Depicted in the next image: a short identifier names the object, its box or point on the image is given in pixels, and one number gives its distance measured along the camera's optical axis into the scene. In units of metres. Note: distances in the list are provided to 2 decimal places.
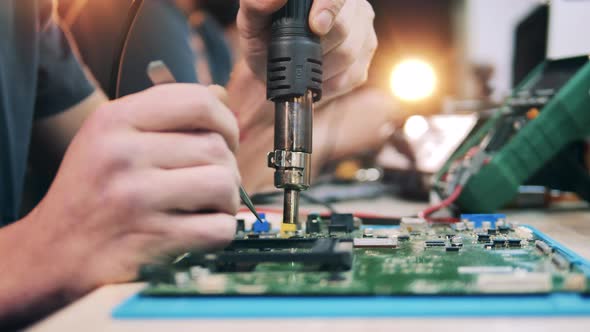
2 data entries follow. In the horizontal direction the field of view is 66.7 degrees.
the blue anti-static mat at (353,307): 0.27
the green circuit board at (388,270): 0.29
